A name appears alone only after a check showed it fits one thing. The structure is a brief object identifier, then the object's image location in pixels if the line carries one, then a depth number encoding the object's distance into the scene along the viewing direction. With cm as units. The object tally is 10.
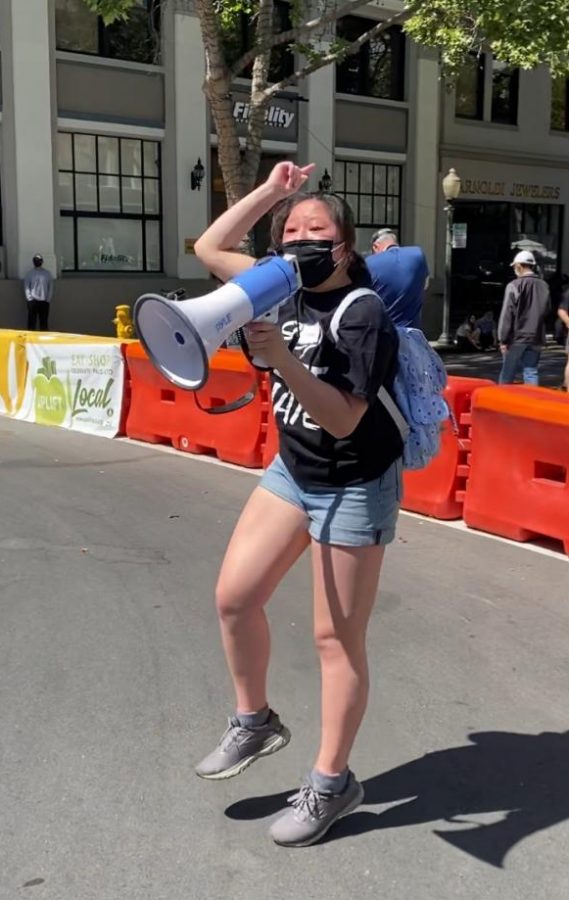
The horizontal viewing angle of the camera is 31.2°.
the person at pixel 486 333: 2167
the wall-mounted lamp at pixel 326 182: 2170
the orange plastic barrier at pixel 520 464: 627
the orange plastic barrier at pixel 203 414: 871
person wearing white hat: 1016
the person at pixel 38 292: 1792
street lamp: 2075
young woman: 277
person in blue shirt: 361
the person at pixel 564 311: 1127
